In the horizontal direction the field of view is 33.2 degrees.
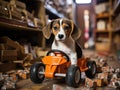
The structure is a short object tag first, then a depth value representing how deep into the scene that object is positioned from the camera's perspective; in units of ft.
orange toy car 4.69
